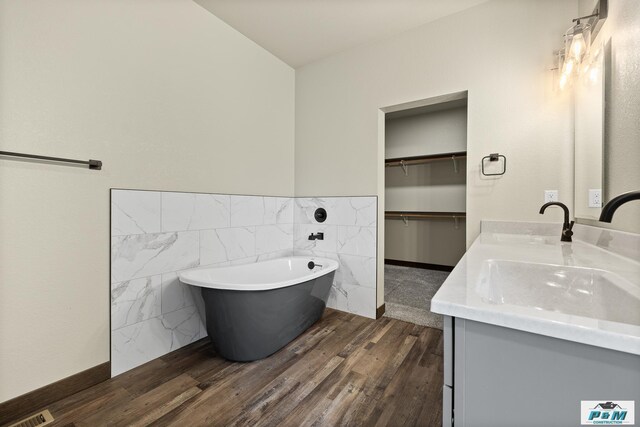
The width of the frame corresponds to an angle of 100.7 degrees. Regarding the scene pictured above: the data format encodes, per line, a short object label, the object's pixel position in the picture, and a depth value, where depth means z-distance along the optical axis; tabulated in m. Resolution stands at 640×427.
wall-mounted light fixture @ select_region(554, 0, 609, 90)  1.37
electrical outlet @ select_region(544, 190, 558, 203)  1.76
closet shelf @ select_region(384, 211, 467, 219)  3.81
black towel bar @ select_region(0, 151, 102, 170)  1.26
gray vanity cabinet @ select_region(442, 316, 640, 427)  0.45
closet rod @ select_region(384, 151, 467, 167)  3.67
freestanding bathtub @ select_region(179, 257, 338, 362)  1.66
